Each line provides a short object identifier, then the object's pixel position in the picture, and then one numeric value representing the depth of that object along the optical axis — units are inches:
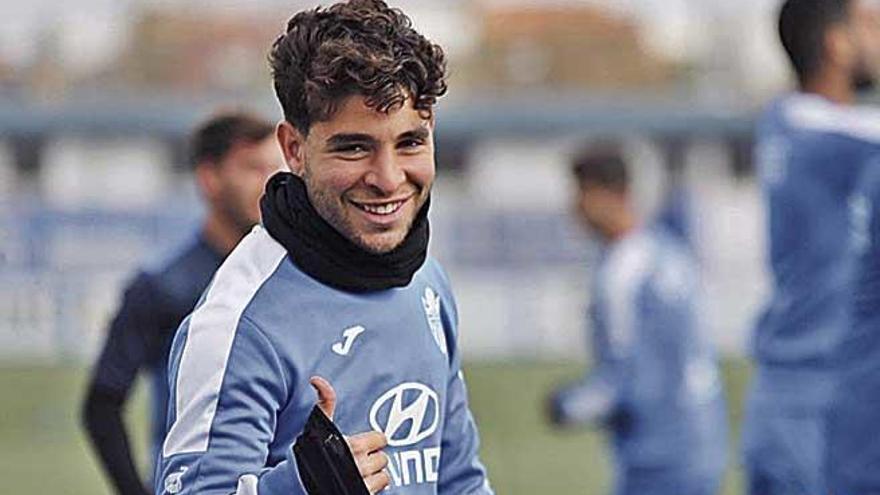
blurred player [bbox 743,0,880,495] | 455.5
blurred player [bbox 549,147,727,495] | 641.4
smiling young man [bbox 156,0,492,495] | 272.4
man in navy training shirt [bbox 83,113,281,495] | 450.3
